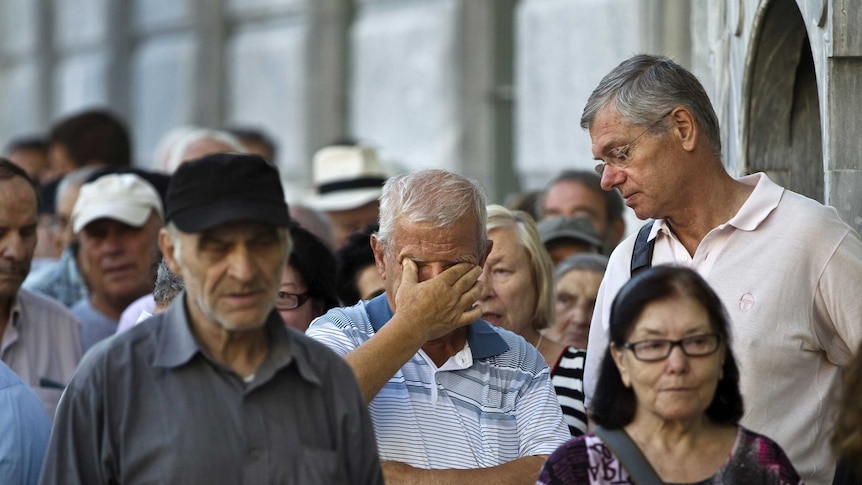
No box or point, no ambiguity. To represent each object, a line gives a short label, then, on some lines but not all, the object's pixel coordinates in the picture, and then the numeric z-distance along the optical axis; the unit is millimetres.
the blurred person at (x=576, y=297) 11789
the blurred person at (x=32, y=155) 23347
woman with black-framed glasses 6684
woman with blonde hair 10469
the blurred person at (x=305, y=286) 9984
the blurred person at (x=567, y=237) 12867
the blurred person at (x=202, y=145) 16750
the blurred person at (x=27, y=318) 10898
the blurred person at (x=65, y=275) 14539
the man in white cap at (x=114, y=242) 13344
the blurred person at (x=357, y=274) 11414
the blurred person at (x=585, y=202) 13703
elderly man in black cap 6332
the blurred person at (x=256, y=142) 20256
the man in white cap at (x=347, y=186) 16172
